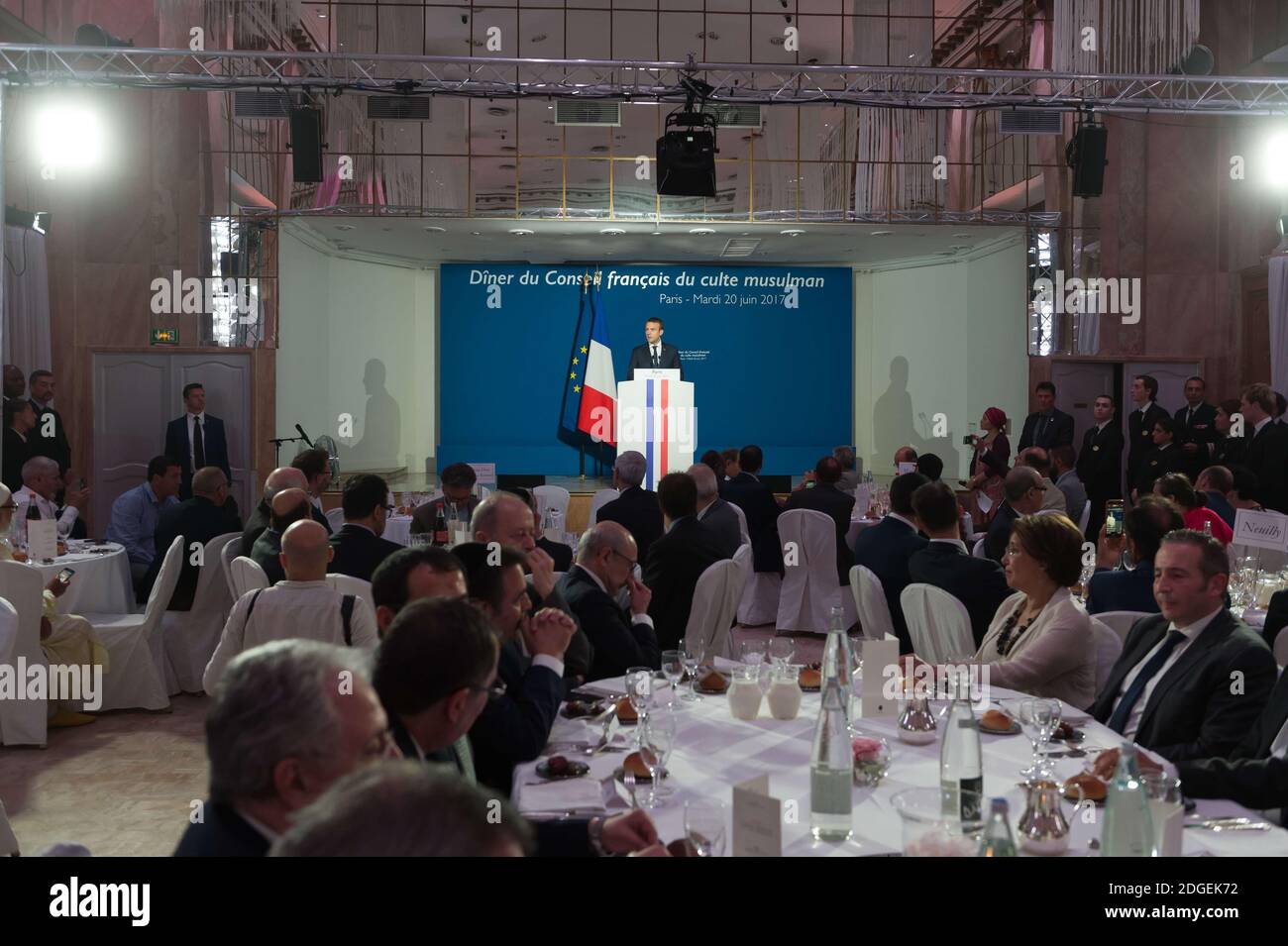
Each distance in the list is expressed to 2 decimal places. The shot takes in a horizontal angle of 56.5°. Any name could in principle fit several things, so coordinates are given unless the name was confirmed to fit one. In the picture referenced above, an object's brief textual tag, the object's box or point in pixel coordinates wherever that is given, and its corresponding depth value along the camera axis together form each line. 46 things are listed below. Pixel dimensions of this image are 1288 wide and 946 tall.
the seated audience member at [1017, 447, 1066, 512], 7.44
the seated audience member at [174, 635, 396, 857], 1.54
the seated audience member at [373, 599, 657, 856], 2.11
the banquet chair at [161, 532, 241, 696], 6.51
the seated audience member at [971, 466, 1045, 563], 6.02
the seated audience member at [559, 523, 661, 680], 4.03
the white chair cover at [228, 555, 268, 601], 4.98
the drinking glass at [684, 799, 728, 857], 2.05
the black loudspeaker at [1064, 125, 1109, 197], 9.12
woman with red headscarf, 8.39
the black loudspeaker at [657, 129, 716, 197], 8.50
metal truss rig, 7.98
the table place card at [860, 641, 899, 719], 3.24
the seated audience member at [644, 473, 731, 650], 5.30
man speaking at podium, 12.78
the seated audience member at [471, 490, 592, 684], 4.25
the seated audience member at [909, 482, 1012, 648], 4.59
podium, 11.04
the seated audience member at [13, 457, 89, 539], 7.06
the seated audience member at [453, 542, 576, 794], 2.83
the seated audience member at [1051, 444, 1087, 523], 8.64
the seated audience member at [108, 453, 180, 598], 7.47
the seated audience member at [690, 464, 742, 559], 7.05
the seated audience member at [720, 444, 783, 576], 8.18
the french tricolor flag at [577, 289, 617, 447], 14.70
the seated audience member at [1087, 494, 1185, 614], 4.26
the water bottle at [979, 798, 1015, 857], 1.85
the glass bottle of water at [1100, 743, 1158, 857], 1.96
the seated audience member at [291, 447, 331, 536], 6.37
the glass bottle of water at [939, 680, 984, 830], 2.31
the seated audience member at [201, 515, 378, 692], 3.95
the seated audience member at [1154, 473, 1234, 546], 5.48
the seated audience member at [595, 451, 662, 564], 6.46
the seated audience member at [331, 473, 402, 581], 4.88
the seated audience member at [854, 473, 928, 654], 5.55
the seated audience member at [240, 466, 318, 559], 5.69
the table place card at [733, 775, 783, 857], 2.03
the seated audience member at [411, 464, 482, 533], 6.29
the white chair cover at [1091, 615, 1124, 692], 4.04
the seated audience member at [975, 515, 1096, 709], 3.66
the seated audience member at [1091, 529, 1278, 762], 3.07
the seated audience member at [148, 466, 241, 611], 6.31
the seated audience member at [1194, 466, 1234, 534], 6.27
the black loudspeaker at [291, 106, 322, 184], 8.70
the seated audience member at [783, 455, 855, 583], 7.92
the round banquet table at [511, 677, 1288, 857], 2.31
